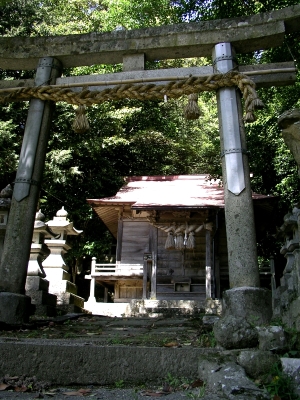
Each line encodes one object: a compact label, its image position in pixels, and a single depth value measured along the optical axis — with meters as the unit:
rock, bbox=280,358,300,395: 3.05
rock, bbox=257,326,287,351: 3.44
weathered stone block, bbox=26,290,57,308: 7.89
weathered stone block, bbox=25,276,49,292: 8.05
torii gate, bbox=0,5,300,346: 5.59
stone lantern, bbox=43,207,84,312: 9.55
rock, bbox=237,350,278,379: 3.25
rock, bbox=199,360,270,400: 2.89
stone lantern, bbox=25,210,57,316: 7.88
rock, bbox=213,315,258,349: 3.67
